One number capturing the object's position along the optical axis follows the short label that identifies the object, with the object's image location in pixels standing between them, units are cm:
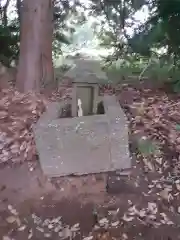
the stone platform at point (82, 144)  153
